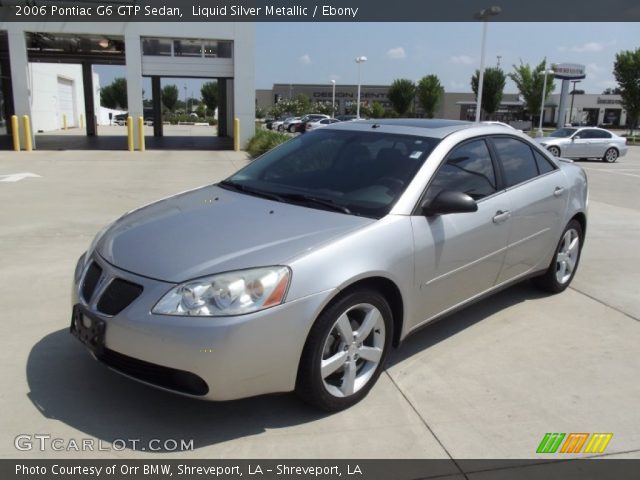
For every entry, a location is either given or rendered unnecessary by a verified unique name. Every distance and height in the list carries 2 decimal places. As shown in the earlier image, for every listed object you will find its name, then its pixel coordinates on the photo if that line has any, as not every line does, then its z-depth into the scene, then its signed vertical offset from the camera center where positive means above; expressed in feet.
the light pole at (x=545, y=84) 166.24 +9.49
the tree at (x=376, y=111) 196.24 -0.07
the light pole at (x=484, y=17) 88.22 +15.69
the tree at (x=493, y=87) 192.44 +8.98
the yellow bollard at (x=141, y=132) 68.49 -3.31
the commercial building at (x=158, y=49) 65.00 +6.65
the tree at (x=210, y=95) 252.83 +4.90
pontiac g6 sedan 9.11 -2.73
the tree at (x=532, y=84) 180.14 +9.72
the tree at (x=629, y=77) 149.07 +10.57
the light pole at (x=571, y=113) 235.65 +1.07
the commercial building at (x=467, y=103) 253.85 +5.09
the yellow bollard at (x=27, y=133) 64.80 -3.59
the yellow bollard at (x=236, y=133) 71.56 -3.33
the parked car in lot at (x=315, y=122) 118.11 -2.66
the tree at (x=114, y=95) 266.16 +4.02
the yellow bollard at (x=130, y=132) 67.92 -3.29
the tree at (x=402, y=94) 216.95 +6.53
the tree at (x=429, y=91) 209.77 +7.67
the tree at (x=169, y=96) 286.46 +4.50
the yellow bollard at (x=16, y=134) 63.33 -3.69
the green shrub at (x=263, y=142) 60.34 -3.69
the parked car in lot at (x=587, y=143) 71.41 -3.33
